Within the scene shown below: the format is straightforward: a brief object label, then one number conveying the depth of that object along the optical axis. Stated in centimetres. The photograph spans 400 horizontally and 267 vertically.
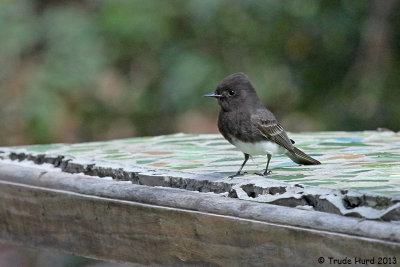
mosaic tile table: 577
